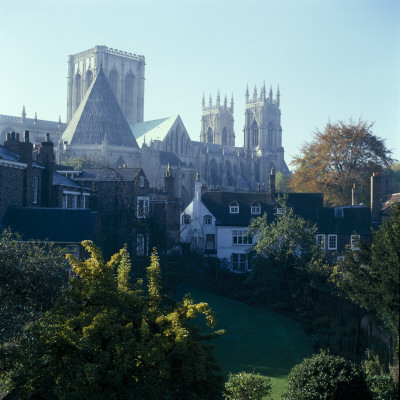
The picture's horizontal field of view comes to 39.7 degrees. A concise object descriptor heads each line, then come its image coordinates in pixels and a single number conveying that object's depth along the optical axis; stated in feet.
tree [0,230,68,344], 59.16
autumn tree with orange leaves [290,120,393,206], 180.65
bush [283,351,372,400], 55.36
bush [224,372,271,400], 55.72
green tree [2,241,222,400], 44.11
